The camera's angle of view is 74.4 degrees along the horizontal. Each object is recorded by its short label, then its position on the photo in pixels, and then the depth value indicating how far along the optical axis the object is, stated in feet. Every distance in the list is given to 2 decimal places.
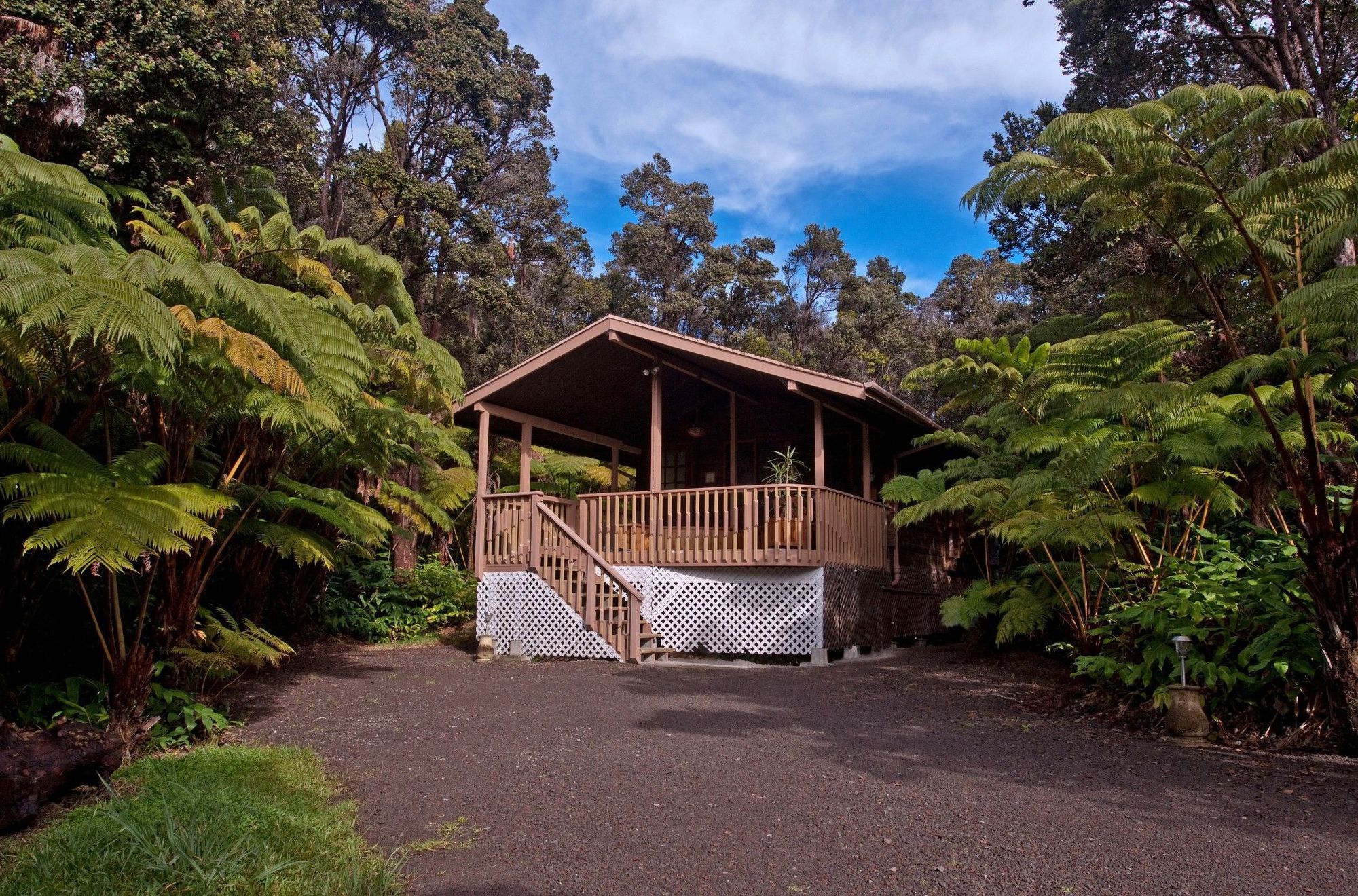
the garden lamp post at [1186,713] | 20.38
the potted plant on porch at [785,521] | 37.42
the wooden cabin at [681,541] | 37.93
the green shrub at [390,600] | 44.21
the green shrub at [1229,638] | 20.15
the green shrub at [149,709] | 20.29
